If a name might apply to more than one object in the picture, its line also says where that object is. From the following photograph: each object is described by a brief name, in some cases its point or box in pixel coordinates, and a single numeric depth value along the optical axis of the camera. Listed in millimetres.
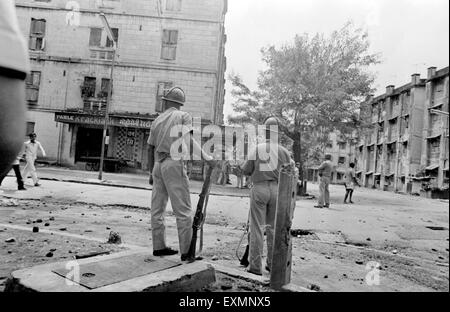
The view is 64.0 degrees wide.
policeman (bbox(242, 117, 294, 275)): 3379
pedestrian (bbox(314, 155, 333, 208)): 10453
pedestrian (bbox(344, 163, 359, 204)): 12633
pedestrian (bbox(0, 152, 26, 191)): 8387
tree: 13734
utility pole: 11594
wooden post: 2732
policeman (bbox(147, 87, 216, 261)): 3127
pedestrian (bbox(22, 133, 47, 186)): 9556
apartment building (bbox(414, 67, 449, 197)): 27022
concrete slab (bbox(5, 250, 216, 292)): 2258
